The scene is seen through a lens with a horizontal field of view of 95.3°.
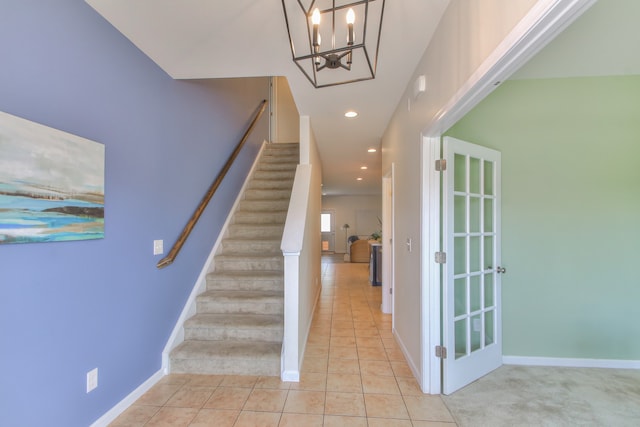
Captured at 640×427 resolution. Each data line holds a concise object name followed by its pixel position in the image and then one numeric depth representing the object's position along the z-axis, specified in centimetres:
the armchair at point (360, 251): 933
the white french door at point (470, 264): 220
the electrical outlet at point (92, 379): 174
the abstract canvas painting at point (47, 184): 131
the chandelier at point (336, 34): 127
